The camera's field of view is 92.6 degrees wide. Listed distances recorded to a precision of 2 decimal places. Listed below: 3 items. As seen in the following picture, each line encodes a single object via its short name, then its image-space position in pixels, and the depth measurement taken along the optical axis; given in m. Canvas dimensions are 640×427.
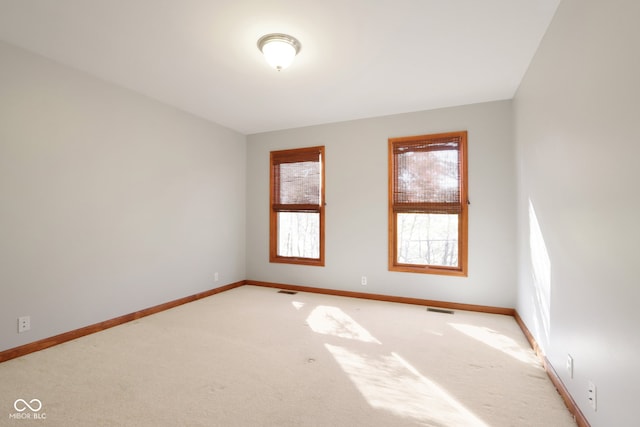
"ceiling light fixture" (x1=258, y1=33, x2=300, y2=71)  2.45
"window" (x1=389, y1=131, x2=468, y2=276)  3.98
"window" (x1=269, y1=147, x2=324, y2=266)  4.83
